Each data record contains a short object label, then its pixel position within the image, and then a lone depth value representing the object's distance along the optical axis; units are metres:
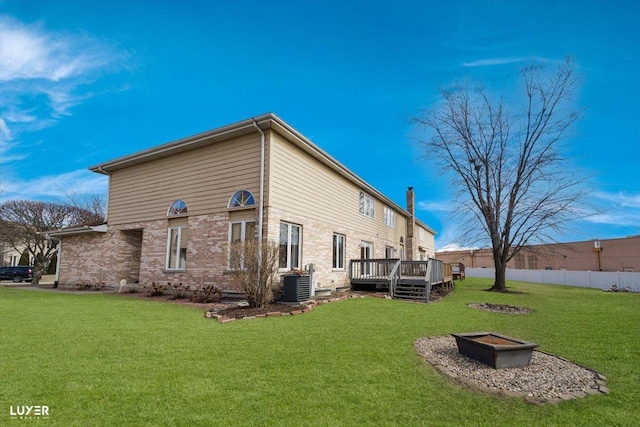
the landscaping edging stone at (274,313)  7.48
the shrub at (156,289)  12.06
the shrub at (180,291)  11.59
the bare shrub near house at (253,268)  8.93
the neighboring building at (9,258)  33.16
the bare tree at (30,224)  27.14
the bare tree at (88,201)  31.66
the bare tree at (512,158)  19.70
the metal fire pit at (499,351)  4.30
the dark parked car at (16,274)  26.45
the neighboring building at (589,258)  31.42
